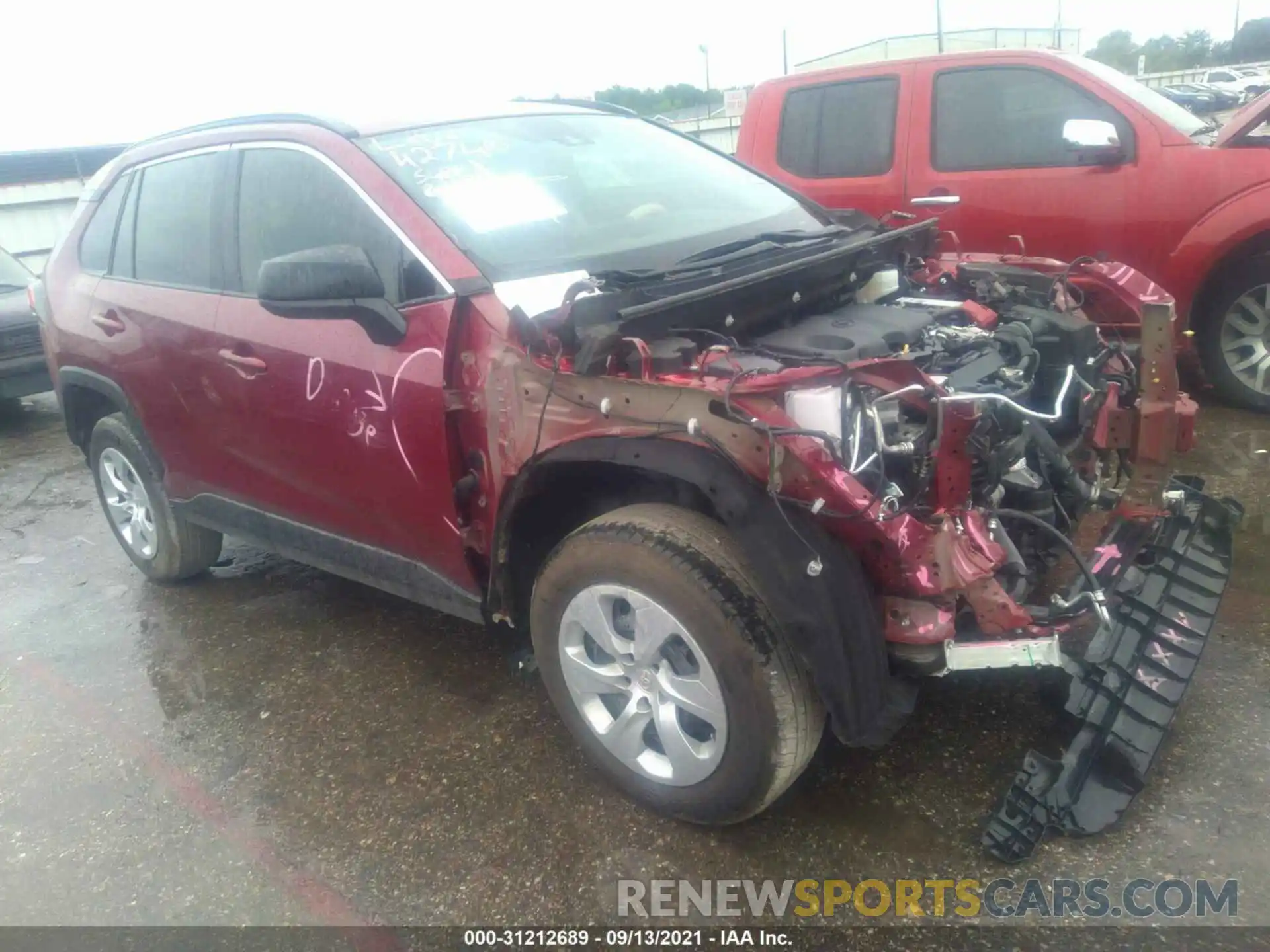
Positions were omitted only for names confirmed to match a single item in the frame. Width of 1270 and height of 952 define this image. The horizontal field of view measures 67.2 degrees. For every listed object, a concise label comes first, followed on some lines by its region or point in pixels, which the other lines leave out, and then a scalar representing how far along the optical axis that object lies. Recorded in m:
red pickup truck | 4.77
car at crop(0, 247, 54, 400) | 7.39
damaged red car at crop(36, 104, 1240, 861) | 2.12
